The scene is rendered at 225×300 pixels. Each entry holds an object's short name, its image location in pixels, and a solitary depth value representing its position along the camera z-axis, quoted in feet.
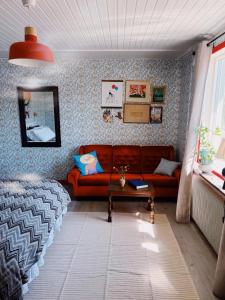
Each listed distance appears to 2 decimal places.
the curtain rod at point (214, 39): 8.63
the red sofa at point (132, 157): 14.06
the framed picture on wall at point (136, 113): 14.56
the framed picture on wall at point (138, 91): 14.34
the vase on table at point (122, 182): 10.75
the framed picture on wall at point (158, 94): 14.37
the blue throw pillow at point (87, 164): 13.08
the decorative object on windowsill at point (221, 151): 7.93
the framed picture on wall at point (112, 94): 14.39
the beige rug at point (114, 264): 6.47
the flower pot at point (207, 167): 9.77
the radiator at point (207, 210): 7.82
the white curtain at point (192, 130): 9.52
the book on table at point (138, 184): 10.52
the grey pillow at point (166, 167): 12.94
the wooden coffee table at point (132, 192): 10.23
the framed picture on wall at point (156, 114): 14.56
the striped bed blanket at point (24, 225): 5.05
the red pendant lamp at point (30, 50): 5.57
